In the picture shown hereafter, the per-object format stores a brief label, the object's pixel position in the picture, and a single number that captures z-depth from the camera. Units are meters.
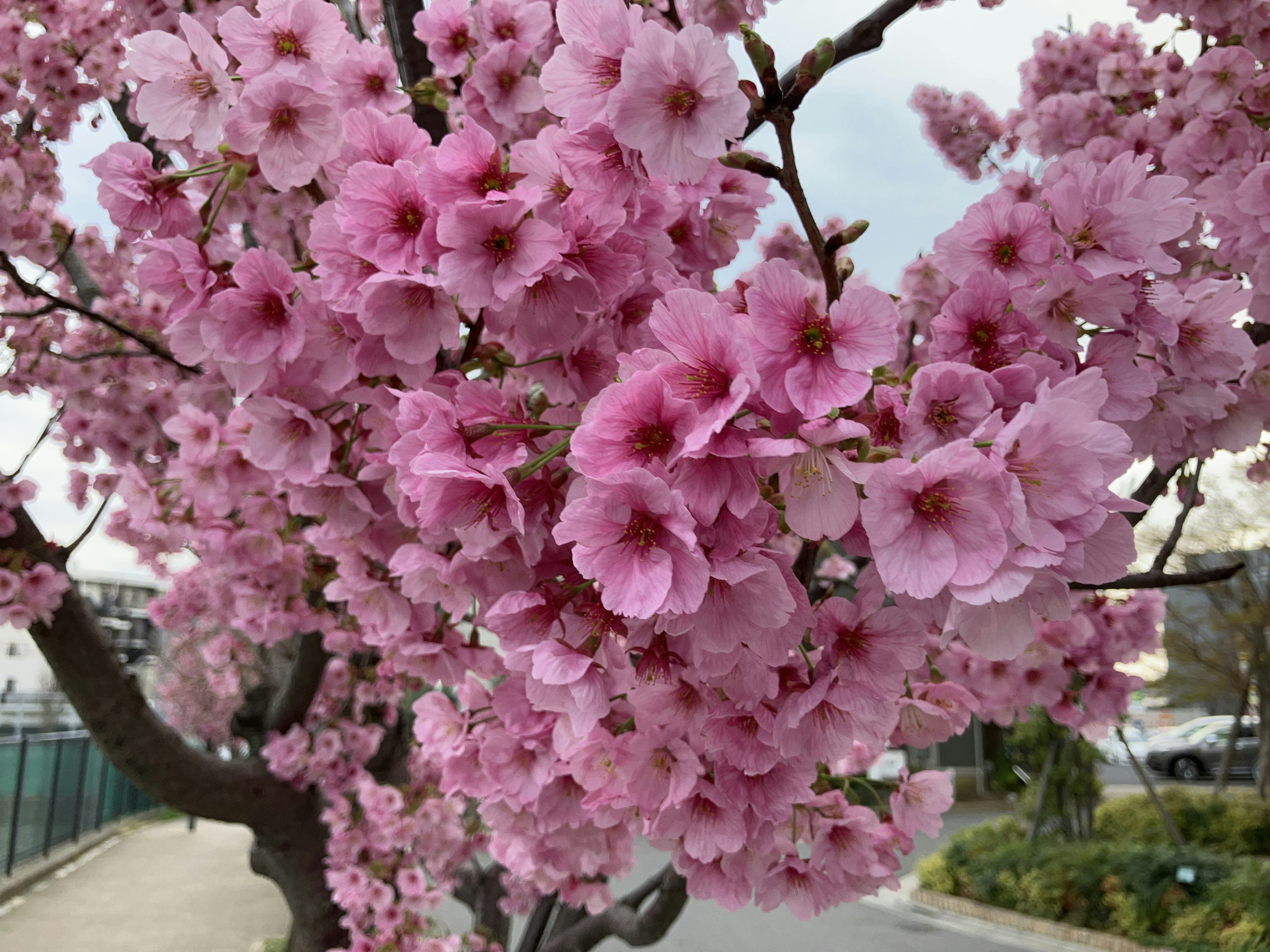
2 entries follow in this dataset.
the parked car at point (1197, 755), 16.73
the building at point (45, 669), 18.41
